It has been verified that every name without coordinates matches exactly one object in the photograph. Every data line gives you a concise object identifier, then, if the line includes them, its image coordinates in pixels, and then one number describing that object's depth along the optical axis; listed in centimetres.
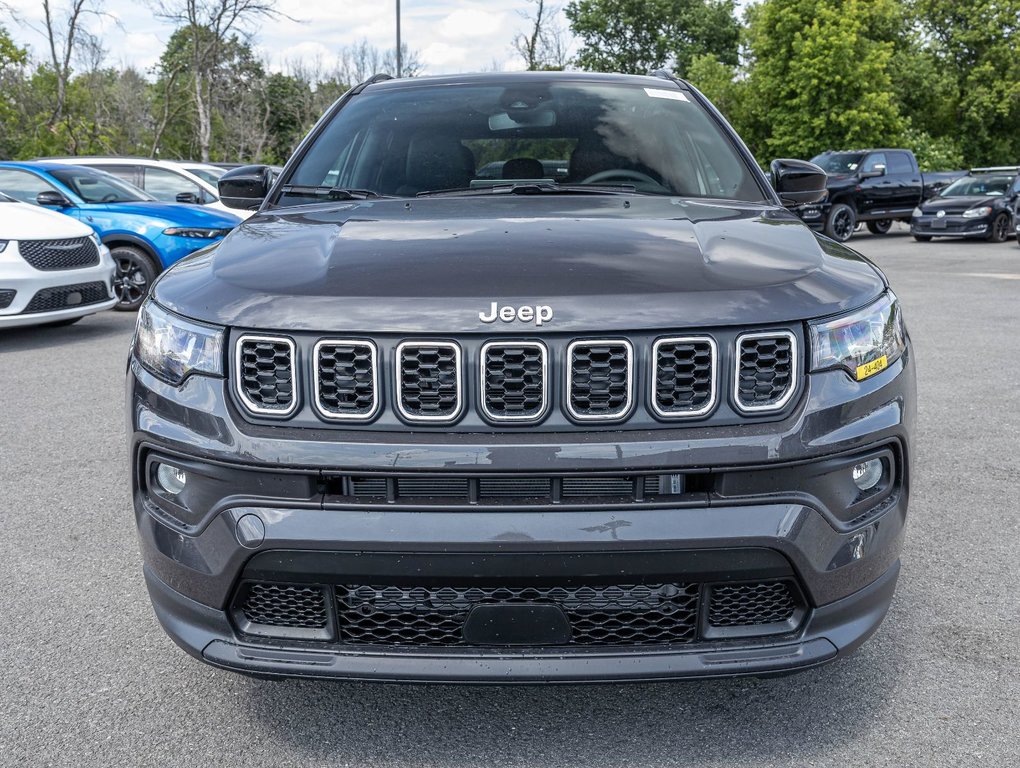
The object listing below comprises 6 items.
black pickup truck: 2131
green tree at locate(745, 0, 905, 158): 3572
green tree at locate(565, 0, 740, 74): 5950
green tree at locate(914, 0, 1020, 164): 4566
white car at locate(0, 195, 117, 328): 853
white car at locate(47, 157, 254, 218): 1304
